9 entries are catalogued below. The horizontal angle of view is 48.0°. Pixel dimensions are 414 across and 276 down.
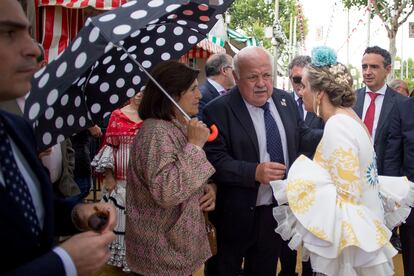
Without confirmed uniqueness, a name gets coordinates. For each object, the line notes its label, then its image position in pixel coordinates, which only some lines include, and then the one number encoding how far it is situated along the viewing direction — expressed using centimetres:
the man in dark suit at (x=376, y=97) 477
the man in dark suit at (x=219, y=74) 600
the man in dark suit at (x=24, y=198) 124
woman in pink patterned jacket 261
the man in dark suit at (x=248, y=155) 328
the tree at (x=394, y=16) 1759
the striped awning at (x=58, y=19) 480
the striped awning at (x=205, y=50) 1162
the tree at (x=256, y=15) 5169
